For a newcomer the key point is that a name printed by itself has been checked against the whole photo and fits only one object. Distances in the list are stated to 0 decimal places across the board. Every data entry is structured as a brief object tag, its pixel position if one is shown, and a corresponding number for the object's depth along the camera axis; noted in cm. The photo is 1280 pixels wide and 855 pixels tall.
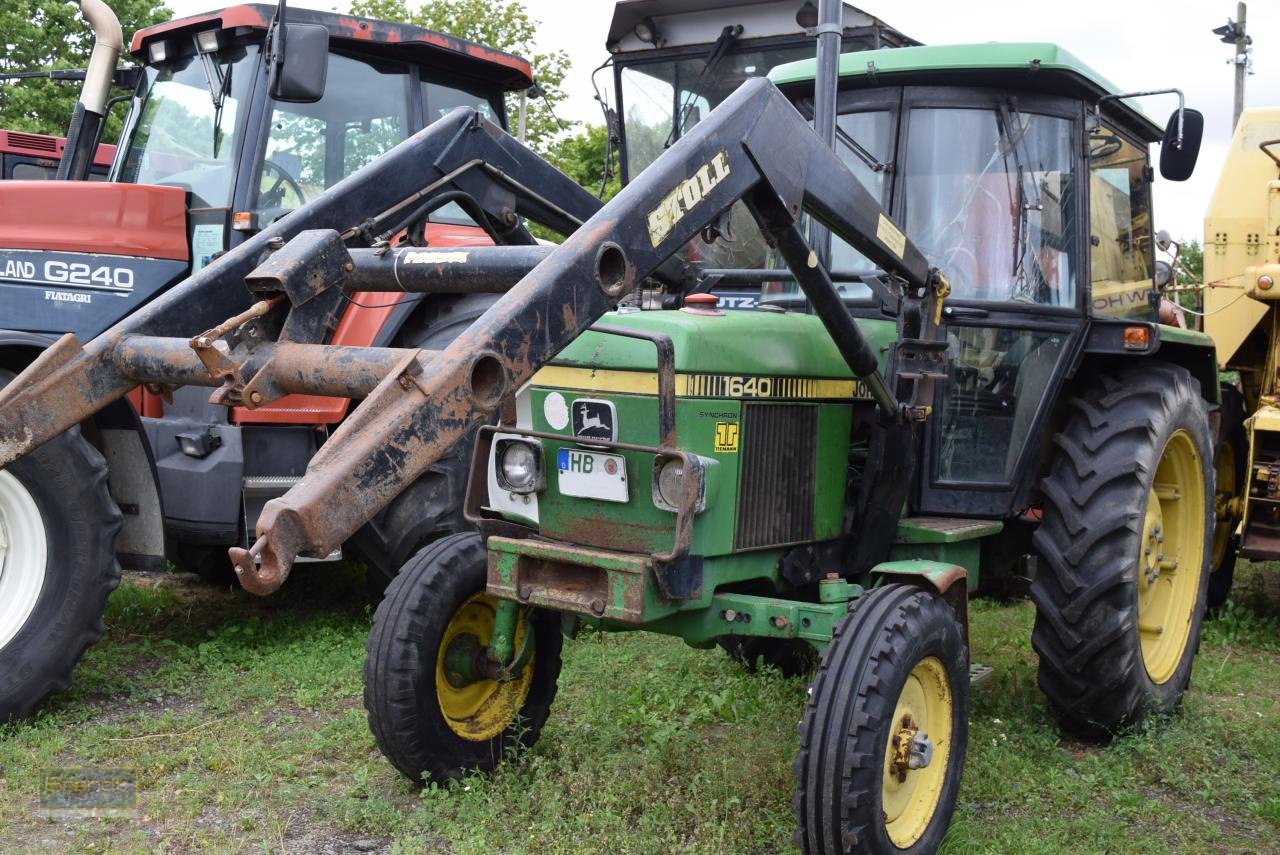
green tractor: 347
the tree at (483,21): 1917
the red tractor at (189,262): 449
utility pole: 1888
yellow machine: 609
